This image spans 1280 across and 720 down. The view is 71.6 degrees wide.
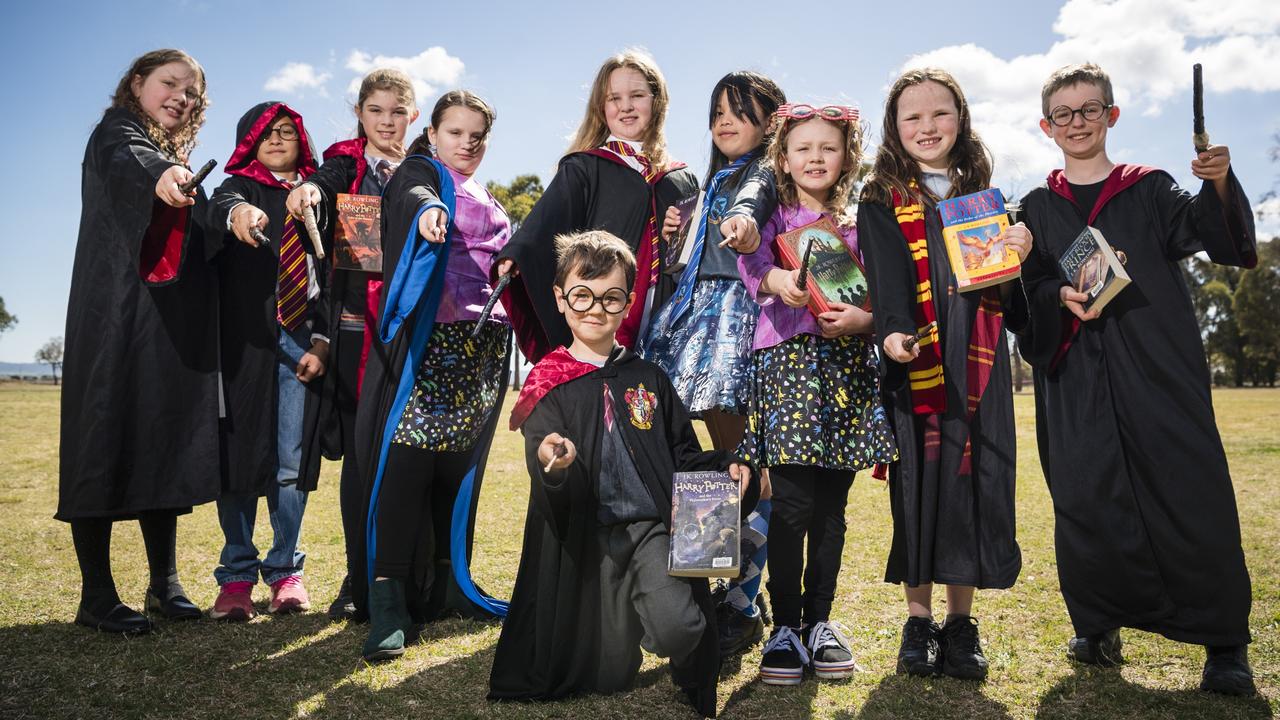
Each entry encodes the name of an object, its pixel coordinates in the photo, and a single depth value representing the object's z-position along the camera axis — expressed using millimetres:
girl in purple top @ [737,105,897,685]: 3180
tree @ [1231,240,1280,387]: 44000
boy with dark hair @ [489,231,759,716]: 2930
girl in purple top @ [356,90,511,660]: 3652
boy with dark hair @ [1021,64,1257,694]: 3158
